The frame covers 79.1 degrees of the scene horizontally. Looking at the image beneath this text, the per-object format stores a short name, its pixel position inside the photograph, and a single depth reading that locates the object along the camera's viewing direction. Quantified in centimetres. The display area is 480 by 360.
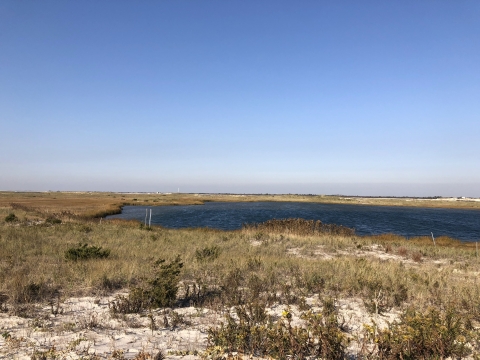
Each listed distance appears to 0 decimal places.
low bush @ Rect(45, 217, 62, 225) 2343
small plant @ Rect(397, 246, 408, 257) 1663
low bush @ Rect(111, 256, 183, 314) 613
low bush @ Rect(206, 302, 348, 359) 405
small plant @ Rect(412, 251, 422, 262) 1498
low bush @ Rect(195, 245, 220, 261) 1138
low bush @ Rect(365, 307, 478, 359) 388
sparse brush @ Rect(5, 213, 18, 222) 2264
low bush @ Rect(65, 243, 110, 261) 1064
